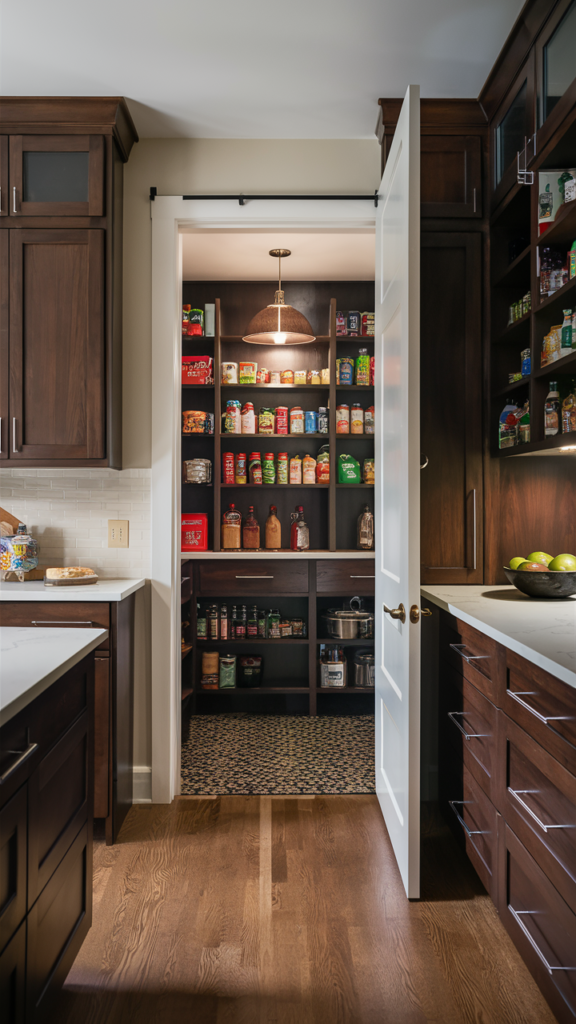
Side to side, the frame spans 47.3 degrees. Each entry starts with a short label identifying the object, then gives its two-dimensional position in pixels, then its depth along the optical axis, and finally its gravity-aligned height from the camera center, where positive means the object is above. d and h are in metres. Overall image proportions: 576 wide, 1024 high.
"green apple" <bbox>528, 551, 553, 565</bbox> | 2.24 -0.14
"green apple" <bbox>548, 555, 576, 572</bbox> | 2.14 -0.15
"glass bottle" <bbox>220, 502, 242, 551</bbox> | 4.02 -0.08
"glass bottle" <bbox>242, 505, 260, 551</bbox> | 4.07 -0.10
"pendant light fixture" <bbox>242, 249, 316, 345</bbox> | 3.58 +1.05
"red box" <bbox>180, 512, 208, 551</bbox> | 3.93 -0.08
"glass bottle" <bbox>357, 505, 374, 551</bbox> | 4.06 -0.09
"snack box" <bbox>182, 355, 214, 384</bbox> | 4.02 +0.91
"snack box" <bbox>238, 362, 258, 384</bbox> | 4.09 +0.90
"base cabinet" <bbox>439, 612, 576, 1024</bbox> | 1.36 -0.70
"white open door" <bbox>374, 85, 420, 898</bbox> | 1.95 +0.09
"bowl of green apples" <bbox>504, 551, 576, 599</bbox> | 2.13 -0.19
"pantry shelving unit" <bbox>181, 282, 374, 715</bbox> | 3.84 +0.01
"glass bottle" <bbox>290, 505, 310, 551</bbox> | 4.04 -0.11
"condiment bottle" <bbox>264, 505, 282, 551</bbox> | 4.07 -0.10
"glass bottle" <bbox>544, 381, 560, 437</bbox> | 2.13 +0.34
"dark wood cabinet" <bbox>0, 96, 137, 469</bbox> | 2.48 +0.84
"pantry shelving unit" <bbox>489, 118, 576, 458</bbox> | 1.96 +0.72
